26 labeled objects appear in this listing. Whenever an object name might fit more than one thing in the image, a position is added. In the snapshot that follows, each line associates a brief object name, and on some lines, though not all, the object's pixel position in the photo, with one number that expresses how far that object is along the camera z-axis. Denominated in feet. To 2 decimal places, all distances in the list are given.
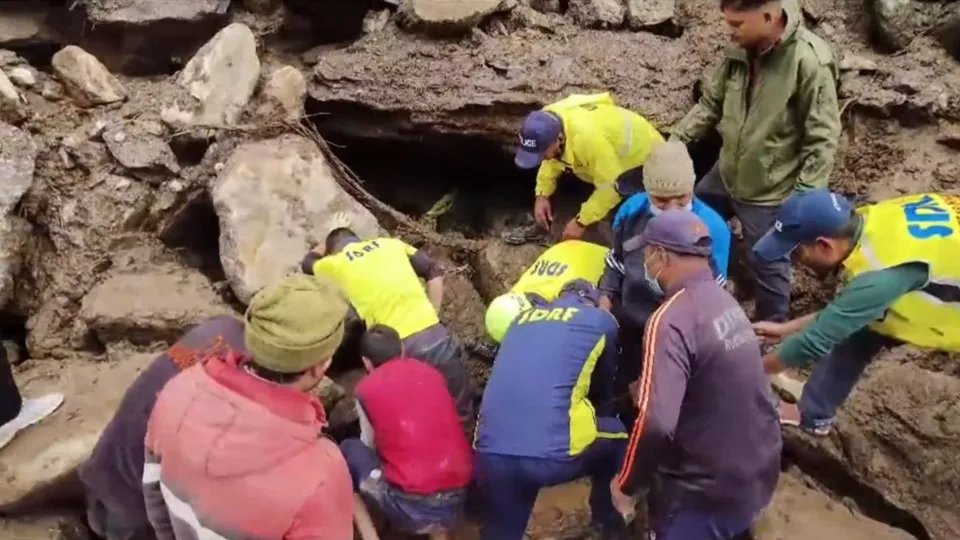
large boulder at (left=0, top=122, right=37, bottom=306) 15.57
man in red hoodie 8.08
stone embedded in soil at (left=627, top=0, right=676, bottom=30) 18.29
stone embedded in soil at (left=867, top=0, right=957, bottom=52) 17.15
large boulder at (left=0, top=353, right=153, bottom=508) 12.56
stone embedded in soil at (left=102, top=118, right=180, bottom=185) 16.63
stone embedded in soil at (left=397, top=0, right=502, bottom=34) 17.69
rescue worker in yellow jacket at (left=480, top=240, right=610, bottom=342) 13.08
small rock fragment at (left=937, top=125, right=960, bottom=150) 16.22
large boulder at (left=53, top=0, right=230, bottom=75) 18.03
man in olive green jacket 12.78
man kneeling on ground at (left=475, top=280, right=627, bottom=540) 11.34
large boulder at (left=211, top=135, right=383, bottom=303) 15.71
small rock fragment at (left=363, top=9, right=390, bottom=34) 18.43
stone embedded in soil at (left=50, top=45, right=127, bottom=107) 17.22
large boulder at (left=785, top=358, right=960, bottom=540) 13.42
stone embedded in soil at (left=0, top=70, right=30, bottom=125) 16.61
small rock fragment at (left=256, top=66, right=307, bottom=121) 17.46
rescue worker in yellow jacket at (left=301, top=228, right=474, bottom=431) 13.16
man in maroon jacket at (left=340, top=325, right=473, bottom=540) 11.58
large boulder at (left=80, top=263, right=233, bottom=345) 15.10
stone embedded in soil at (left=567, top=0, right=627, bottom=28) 18.25
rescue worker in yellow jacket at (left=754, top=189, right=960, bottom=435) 10.73
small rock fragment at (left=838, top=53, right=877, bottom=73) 16.90
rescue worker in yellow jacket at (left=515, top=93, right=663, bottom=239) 14.44
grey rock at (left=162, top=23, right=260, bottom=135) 17.10
